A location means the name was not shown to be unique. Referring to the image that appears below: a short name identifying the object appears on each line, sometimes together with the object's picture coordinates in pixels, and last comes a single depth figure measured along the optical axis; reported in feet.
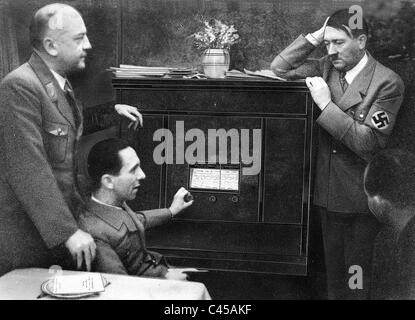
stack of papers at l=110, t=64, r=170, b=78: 13.14
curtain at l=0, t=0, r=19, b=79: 13.08
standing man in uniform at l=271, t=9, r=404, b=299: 12.73
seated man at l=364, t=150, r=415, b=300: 12.91
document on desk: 11.76
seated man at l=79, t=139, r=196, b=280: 12.81
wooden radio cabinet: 12.75
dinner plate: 11.61
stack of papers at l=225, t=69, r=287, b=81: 12.96
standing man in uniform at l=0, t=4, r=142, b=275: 12.75
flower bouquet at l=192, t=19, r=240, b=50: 13.06
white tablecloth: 11.28
